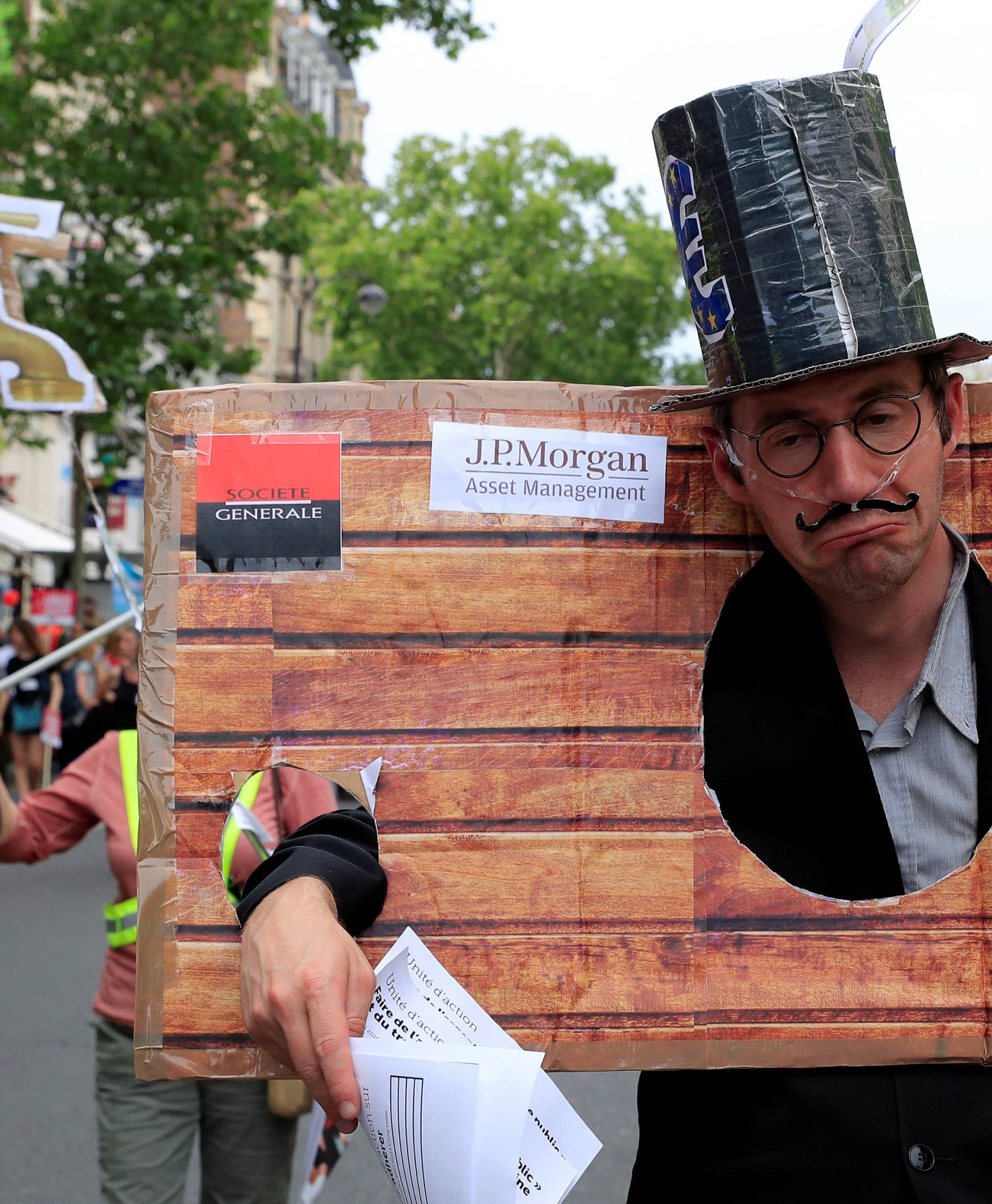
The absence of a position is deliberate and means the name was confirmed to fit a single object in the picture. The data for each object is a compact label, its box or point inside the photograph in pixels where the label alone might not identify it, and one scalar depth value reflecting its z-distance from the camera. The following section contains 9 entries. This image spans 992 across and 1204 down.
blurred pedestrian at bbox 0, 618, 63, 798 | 13.38
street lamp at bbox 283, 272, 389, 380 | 23.66
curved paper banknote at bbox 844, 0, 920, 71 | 1.82
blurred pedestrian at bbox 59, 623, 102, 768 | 14.38
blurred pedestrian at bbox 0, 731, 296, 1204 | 3.46
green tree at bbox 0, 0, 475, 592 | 13.93
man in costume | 1.70
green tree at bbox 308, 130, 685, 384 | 32.53
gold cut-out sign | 3.82
